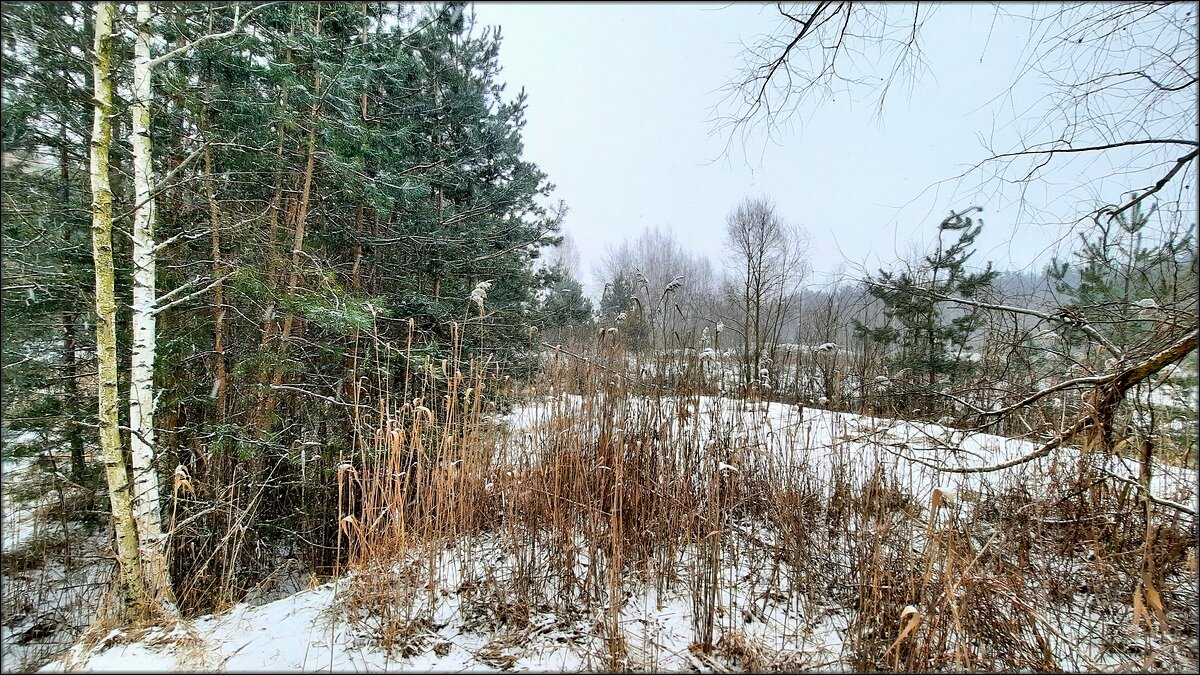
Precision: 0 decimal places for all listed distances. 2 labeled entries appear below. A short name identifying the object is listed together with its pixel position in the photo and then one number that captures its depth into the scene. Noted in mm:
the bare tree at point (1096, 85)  1683
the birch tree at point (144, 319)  2833
